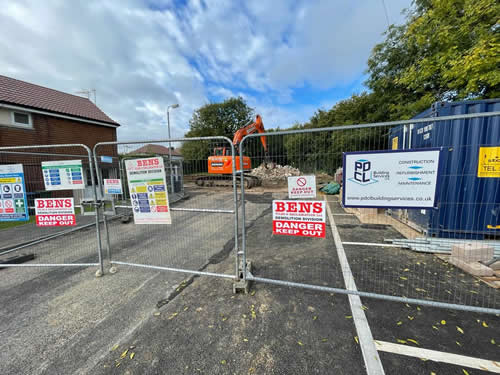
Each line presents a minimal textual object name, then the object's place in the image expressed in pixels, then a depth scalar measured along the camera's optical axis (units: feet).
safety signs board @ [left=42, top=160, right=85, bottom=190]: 11.76
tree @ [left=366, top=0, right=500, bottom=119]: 21.06
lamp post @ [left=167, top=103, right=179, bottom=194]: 49.08
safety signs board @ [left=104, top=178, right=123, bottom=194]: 16.80
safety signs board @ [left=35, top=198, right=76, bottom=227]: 12.34
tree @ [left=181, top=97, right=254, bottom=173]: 130.82
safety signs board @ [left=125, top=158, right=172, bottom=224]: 10.82
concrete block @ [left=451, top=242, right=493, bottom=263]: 11.98
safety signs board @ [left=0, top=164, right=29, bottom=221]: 12.66
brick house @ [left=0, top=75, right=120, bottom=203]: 32.65
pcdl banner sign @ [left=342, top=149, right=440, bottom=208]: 8.28
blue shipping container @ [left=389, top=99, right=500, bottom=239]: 13.42
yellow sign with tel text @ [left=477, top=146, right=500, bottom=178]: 12.23
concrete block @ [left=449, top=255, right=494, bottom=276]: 10.94
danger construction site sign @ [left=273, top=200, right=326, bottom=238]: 9.31
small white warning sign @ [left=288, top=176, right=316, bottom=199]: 9.59
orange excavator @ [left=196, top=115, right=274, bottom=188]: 40.95
